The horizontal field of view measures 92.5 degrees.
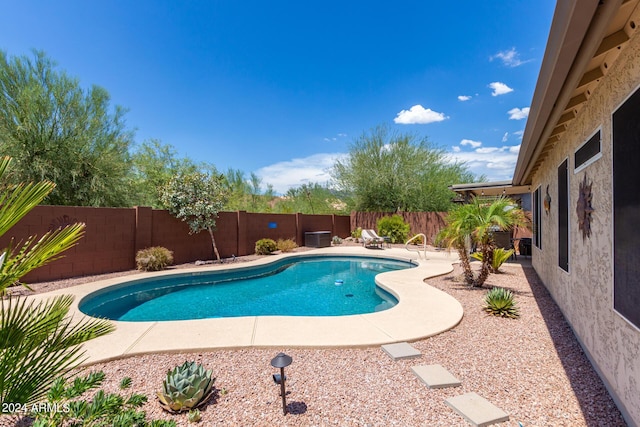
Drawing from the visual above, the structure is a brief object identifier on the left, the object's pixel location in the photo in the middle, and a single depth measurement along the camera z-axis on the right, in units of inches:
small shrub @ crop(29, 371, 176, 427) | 62.4
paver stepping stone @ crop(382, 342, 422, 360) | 138.3
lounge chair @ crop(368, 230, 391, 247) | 601.2
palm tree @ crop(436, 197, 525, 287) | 267.7
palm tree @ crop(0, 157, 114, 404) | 51.2
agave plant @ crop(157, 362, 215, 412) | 101.1
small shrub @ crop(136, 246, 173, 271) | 362.3
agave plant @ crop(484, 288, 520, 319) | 200.8
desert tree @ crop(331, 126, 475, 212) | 707.4
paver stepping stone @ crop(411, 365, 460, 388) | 115.3
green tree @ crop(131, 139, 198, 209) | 708.9
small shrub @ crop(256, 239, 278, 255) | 529.7
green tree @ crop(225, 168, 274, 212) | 908.3
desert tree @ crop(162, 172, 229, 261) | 422.9
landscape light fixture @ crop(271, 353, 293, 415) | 93.6
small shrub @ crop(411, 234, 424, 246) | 666.7
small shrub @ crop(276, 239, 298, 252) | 570.3
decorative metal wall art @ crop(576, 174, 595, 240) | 133.7
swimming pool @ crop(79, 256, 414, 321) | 254.1
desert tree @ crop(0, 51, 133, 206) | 389.7
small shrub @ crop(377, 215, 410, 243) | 665.6
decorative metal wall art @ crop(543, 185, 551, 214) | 251.0
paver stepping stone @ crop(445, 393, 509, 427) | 95.0
